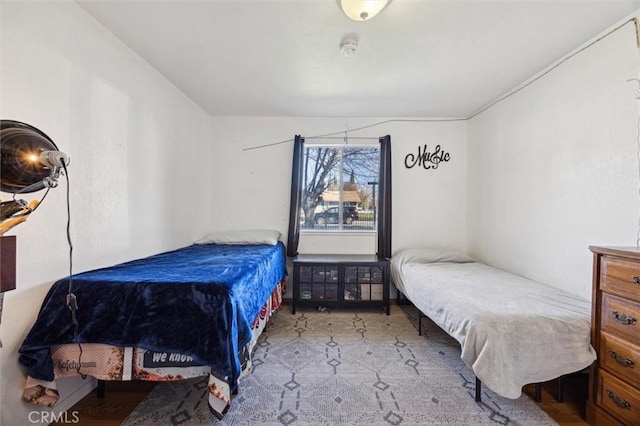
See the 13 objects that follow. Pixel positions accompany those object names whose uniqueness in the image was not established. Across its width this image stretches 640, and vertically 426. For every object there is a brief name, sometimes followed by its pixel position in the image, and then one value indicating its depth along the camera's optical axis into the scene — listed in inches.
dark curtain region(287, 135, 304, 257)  131.0
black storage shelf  117.8
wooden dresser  48.5
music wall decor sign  136.1
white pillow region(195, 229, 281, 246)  121.2
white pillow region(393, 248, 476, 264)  119.3
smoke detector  71.8
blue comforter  51.6
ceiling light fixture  56.6
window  140.0
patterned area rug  58.3
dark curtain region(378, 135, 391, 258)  131.0
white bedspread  56.4
